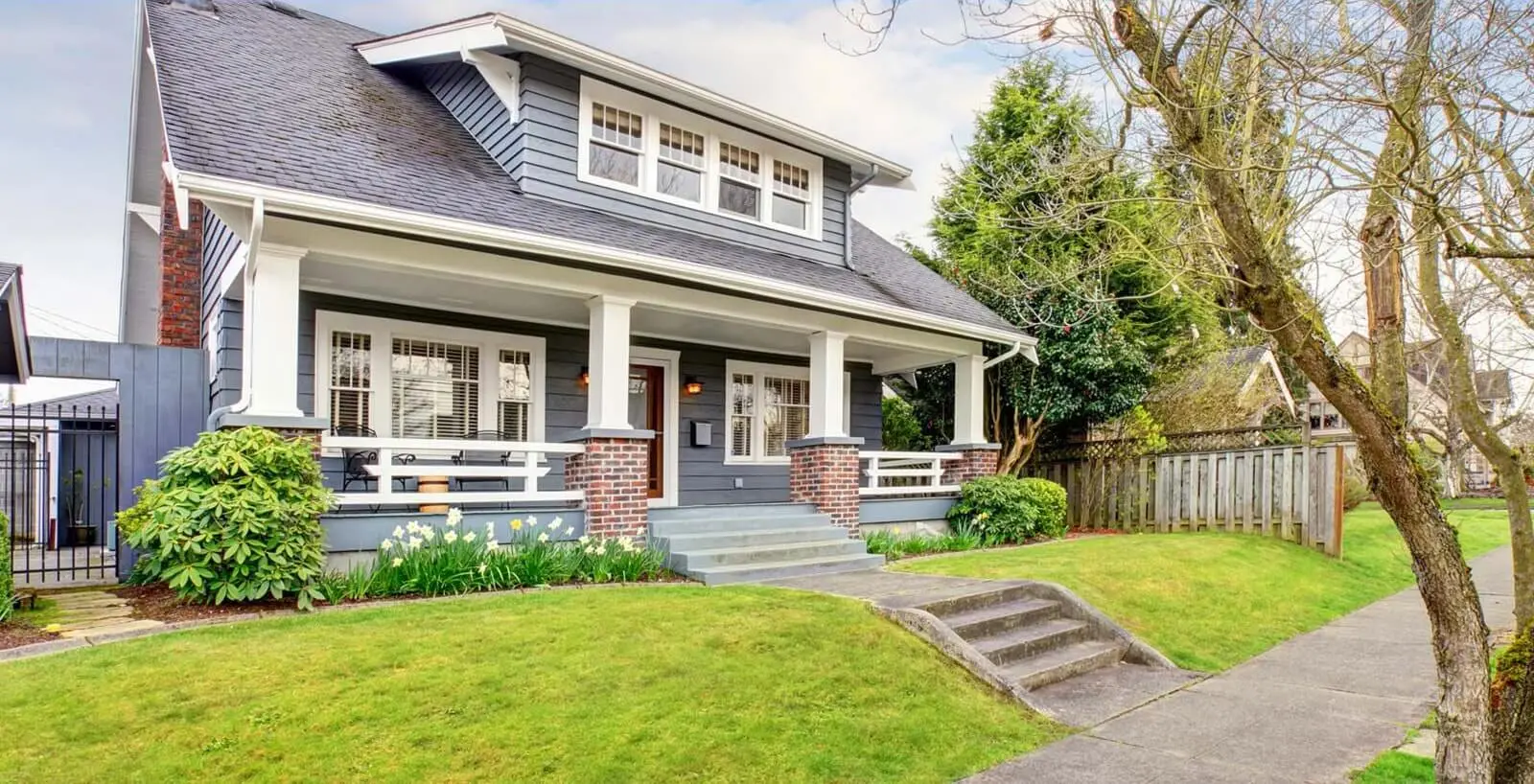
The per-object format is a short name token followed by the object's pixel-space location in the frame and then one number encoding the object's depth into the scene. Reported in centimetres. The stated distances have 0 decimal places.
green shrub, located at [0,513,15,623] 588
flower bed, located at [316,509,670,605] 684
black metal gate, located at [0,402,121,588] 884
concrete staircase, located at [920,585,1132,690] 620
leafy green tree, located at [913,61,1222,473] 1357
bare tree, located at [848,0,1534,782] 370
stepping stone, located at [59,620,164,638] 554
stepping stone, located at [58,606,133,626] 599
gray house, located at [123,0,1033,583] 755
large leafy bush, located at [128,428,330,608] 610
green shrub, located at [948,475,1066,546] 1202
